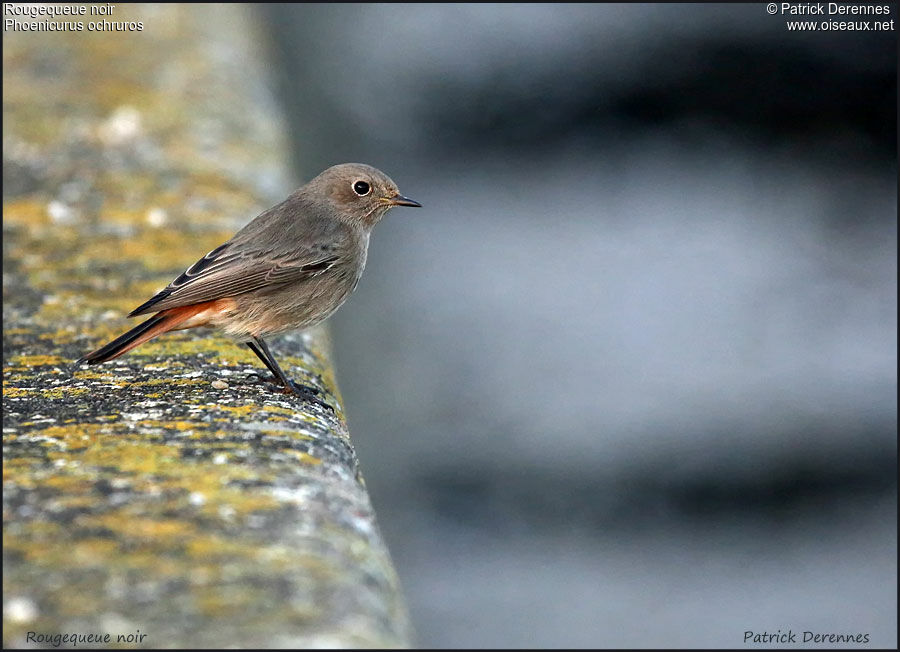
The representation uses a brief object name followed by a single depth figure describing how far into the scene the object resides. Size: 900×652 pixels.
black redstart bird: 7.62
